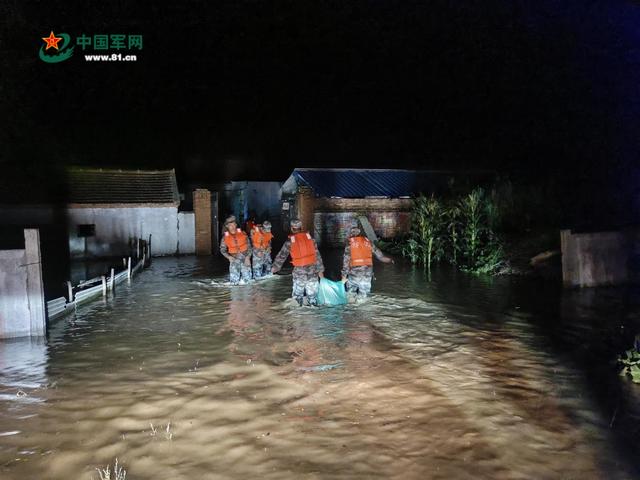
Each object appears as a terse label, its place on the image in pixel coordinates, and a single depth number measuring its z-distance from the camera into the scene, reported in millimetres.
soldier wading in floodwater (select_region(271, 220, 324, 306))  10891
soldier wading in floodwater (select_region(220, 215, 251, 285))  14289
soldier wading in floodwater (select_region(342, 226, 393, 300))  11086
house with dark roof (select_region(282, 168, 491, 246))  25094
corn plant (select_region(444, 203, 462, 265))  18291
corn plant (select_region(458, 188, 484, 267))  17125
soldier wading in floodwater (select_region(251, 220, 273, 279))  15828
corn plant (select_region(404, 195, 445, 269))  18469
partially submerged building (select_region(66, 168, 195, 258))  22000
